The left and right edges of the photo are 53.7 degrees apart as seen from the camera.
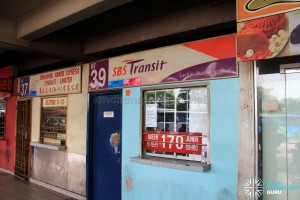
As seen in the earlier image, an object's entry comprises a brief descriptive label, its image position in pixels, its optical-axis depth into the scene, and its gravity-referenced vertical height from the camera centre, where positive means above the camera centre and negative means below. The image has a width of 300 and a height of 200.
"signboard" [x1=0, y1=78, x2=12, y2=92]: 9.00 +0.88
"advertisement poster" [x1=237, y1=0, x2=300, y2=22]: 3.07 +1.16
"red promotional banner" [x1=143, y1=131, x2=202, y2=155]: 4.23 -0.42
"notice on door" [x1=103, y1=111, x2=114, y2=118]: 5.73 -0.01
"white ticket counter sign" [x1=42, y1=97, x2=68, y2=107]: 6.96 +0.28
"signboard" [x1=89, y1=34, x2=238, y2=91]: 3.89 +0.77
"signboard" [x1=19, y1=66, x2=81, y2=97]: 6.54 +0.75
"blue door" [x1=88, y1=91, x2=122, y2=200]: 5.57 -0.64
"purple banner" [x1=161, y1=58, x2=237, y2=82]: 3.80 +0.60
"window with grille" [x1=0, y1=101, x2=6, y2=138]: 9.80 -0.14
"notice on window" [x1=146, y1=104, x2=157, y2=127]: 4.80 -0.01
